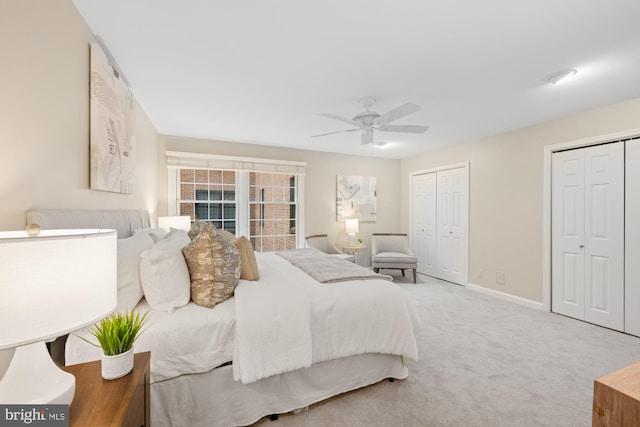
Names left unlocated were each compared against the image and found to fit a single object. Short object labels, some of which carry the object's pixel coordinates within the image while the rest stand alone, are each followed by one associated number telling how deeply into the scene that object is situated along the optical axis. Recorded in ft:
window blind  13.69
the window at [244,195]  14.14
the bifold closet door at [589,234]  9.68
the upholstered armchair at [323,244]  15.83
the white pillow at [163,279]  5.05
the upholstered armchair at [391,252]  15.65
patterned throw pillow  5.47
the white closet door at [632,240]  9.21
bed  4.79
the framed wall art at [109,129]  5.86
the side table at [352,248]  16.87
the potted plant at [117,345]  3.32
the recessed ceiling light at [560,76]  7.42
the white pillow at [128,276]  4.90
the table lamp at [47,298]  2.10
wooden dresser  2.48
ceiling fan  9.04
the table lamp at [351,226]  17.31
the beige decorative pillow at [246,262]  6.73
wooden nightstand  2.73
